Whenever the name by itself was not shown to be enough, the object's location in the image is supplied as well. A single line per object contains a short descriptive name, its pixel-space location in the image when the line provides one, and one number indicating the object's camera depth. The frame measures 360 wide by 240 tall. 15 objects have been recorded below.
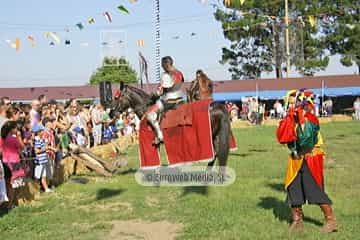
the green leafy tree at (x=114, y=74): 72.81
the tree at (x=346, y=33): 44.03
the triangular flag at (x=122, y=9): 11.48
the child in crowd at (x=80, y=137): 14.77
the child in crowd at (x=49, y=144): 10.55
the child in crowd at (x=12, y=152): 8.45
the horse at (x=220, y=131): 8.72
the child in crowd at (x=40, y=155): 10.11
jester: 6.62
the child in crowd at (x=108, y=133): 19.25
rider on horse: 9.25
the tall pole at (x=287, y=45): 39.68
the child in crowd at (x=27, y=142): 10.21
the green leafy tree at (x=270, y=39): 43.75
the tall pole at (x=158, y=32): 10.61
